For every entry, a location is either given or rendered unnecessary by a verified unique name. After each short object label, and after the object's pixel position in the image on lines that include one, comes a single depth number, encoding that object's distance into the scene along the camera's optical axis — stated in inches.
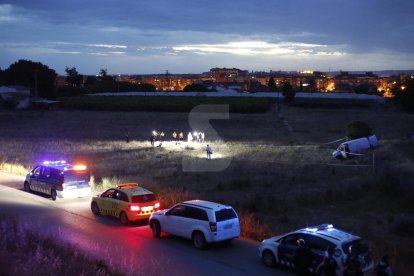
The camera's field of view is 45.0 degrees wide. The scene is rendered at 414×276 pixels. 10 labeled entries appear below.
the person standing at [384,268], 433.7
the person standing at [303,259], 462.9
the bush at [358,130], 1652.3
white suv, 554.9
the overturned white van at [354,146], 1428.4
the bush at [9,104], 3572.8
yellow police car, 671.1
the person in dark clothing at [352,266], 421.4
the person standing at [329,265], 435.8
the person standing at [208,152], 1444.4
